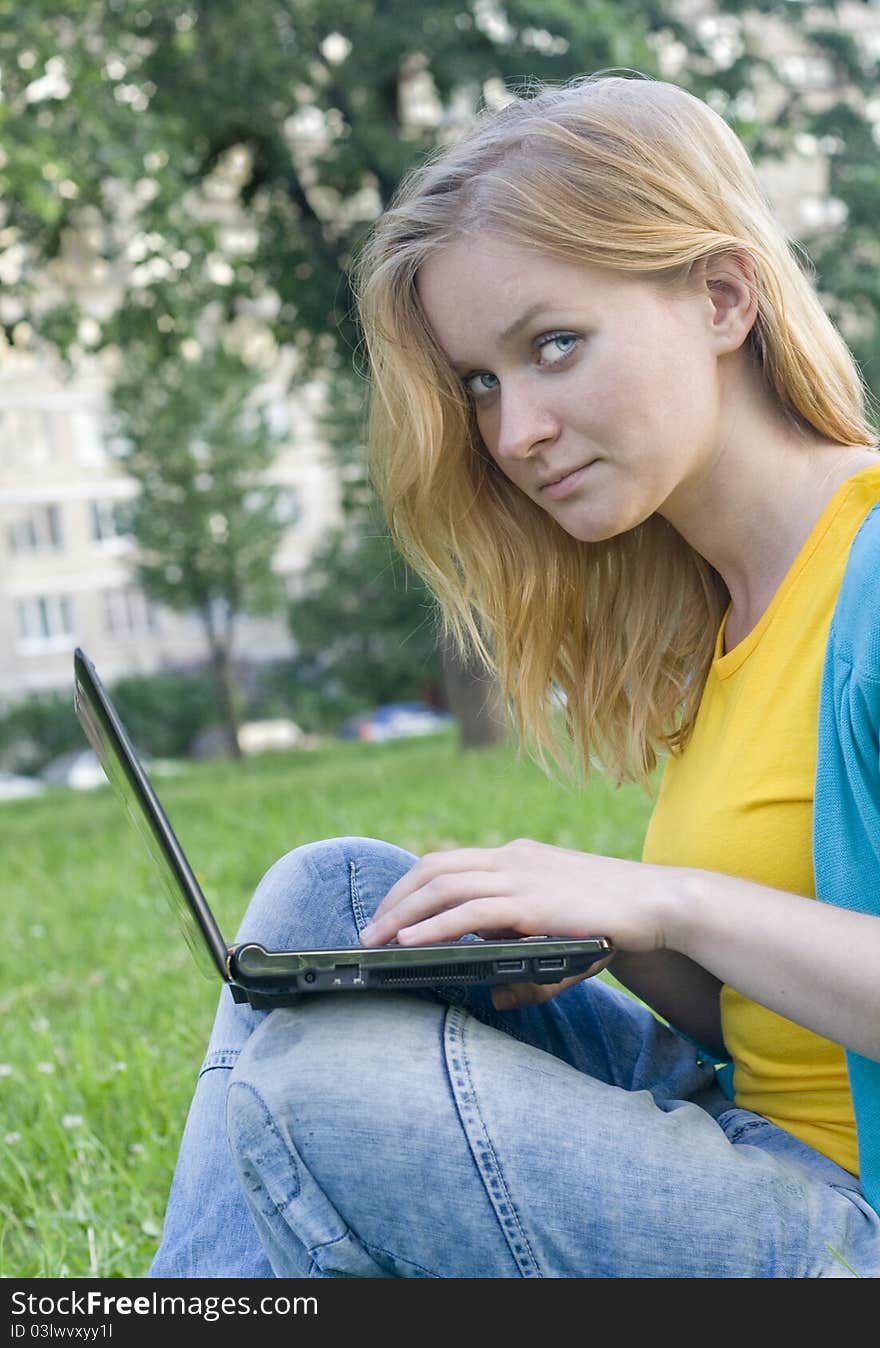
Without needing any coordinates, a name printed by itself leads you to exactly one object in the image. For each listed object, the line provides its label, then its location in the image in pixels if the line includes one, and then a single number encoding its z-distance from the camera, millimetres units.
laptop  1388
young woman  1405
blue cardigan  1449
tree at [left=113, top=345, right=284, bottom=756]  21734
